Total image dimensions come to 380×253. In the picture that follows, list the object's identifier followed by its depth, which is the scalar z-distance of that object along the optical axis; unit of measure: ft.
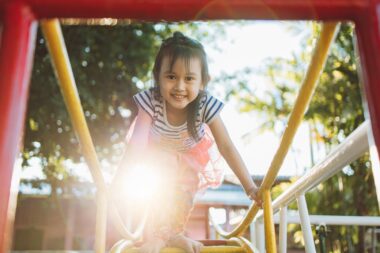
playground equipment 1.82
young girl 5.08
